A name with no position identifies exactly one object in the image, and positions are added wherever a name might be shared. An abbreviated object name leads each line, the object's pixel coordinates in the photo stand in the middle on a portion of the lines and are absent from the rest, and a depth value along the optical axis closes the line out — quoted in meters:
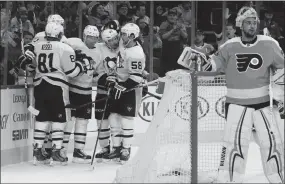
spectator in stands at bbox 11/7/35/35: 18.52
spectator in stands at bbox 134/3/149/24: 20.00
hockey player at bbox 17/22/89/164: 13.97
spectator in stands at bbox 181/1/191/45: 20.00
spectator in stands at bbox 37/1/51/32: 19.19
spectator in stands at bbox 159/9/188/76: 19.78
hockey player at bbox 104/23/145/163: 14.44
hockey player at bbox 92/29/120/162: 14.80
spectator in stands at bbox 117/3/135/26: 19.91
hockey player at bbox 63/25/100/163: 14.75
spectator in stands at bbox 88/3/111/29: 19.84
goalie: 11.27
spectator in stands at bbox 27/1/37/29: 19.12
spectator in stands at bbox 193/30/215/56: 19.89
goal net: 11.47
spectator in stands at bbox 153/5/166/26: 20.00
